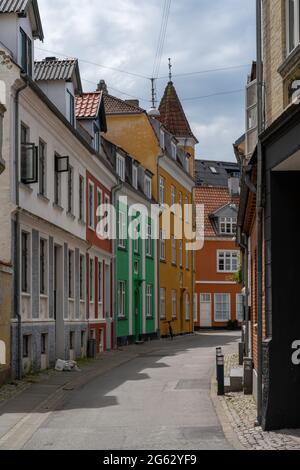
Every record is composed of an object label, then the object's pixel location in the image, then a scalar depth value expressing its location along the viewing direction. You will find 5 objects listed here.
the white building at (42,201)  19.98
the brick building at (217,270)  65.08
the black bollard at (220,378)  17.38
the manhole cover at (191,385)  18.97
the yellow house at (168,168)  45.56
